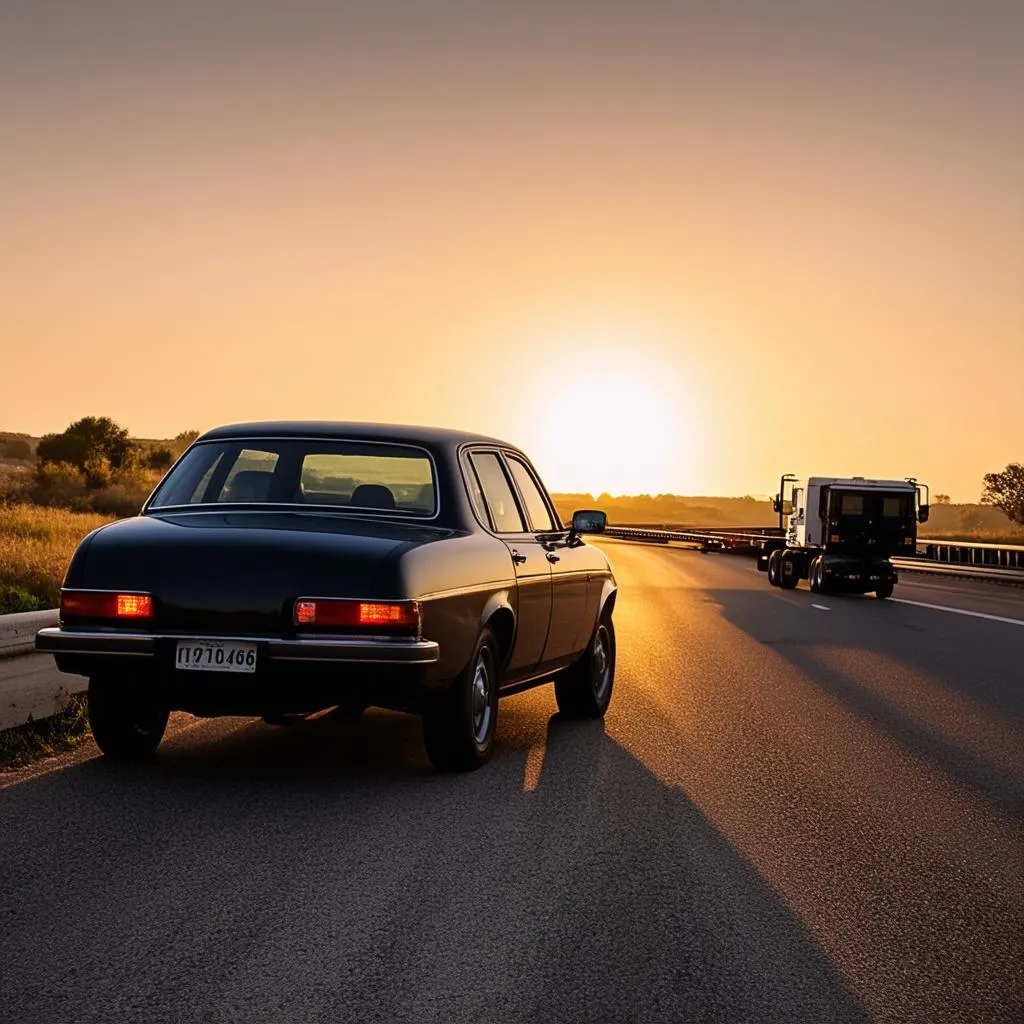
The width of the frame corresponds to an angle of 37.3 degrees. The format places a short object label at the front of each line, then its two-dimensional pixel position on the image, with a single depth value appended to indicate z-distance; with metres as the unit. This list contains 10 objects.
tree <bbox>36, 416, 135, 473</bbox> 65.31
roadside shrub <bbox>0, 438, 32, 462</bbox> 96.94
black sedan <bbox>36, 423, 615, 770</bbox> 7.26
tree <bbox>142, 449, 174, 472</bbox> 63.38
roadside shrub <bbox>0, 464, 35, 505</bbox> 41.26
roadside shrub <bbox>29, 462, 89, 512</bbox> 42.76
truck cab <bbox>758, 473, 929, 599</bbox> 30.91
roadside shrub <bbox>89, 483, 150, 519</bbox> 42.03
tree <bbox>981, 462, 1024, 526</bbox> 104.12
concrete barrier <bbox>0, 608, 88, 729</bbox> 8.93
